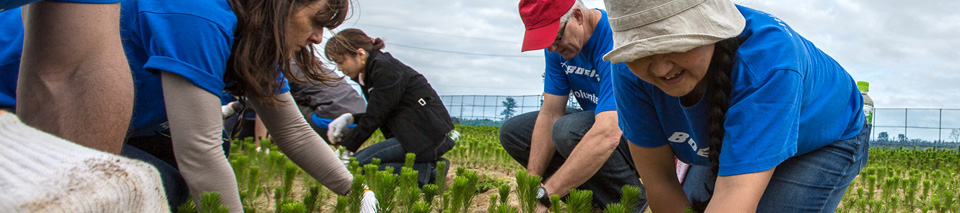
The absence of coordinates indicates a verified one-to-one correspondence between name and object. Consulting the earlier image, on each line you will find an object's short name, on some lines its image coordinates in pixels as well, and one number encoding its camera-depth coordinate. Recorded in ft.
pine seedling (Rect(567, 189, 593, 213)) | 8.21
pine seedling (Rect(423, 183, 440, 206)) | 9.14
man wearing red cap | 10.27
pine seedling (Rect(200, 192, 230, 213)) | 6.26
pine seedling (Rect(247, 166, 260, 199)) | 11.46
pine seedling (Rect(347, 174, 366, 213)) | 8.30
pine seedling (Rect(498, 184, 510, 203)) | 9.37
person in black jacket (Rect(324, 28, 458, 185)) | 15.47
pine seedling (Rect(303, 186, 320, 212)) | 8.78
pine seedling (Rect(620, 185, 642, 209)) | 8.46
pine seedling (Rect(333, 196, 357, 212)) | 7.71
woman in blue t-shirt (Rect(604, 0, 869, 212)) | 5.56
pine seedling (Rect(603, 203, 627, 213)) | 7.03
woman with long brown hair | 6.61
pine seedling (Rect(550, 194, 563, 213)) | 8.34
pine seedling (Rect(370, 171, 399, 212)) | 8.27
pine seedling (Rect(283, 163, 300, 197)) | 10.69
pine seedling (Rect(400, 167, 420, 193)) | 10.57
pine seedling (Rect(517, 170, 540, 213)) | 9.07
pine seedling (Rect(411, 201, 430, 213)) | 7.32
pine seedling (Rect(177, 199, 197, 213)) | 6.89
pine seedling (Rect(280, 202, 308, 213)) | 6.69
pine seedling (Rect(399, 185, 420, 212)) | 9.00
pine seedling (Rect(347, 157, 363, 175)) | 12.23
